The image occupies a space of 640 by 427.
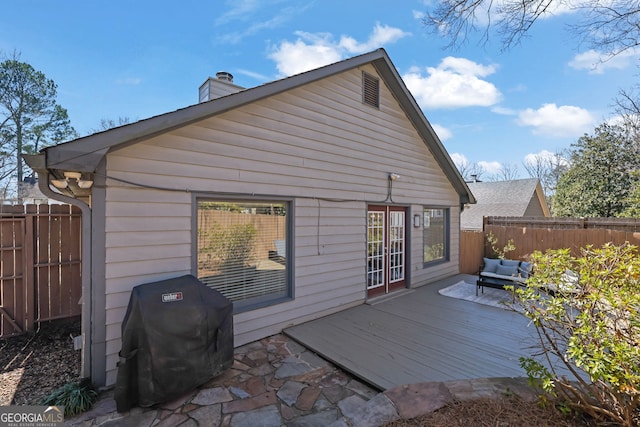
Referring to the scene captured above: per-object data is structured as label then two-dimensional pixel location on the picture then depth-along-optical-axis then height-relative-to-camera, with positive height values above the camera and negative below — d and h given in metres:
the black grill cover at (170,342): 2.67 -1.27
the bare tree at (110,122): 18.83 +5.83
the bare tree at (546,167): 24.28 +4.23
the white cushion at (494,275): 6.09 -1.39
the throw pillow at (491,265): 6.73 -1.25
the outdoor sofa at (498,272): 6.33 -1.36
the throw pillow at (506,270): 6.51 -1.31
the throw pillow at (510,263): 6.64 -1.19
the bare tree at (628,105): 10.48 +4.01
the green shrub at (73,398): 2.67 -1.77
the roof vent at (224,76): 6.21 +2.89
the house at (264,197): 3.01 +0.20
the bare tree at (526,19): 4.18 +2.86
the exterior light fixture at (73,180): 2.80 +0.30
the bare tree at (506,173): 32.49 +4.44
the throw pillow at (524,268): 6.38 -1.25
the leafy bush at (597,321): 1.86 -0.79
